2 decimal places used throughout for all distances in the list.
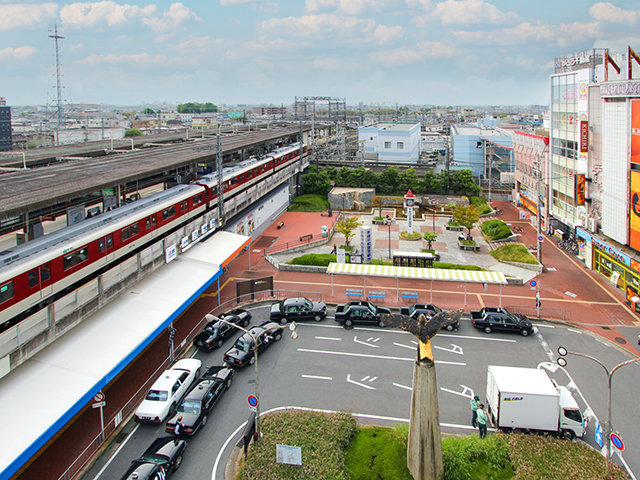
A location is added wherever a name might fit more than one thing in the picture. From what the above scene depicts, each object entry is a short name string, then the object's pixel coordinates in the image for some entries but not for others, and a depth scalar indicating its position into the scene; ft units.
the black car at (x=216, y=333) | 82.52
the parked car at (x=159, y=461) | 50.34
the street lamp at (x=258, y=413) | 56.78
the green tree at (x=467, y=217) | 150.00
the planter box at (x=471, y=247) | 144.15
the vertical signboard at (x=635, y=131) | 99.55
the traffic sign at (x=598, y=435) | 50.29
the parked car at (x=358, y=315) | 92.07
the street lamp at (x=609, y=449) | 49.53
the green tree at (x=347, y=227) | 141.66
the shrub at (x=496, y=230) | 151.74
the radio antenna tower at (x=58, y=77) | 383.65
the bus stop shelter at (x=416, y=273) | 99.45
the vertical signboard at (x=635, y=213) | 100.99
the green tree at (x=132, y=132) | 411.56
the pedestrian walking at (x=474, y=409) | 60.50
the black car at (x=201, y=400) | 60.64
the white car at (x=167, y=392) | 62.75
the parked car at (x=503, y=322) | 87.92
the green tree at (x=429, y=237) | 139.64
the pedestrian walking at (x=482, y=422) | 57.72
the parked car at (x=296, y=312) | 93.66
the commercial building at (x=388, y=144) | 283.59
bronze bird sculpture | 46.24
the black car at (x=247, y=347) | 76.48
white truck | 58.23
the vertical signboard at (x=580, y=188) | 123.03
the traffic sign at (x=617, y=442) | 47.52
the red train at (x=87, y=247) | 56.90
